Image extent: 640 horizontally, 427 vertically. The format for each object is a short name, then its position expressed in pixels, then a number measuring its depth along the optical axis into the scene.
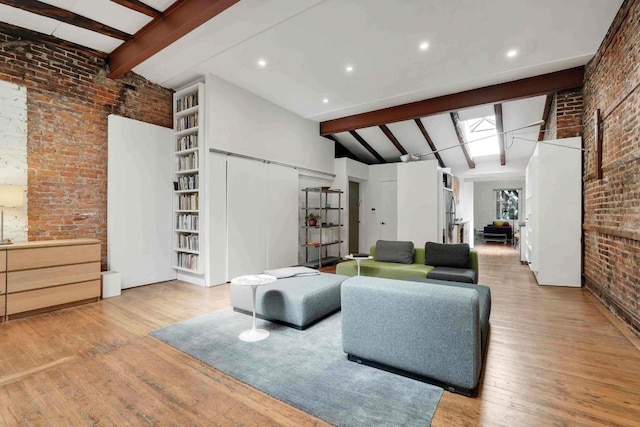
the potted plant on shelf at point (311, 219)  6.75
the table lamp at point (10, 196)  3.40
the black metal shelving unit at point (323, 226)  6.81
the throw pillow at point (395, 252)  4.77
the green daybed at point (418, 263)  4.10
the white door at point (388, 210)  8.45
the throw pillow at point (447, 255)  4.39
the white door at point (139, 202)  4.61
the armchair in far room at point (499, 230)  11.64
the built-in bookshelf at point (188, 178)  4.91
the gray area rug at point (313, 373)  1.80
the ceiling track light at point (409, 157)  5.07
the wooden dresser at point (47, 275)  3.37
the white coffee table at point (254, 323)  2.84
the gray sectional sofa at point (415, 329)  1.92
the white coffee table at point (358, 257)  4.27
